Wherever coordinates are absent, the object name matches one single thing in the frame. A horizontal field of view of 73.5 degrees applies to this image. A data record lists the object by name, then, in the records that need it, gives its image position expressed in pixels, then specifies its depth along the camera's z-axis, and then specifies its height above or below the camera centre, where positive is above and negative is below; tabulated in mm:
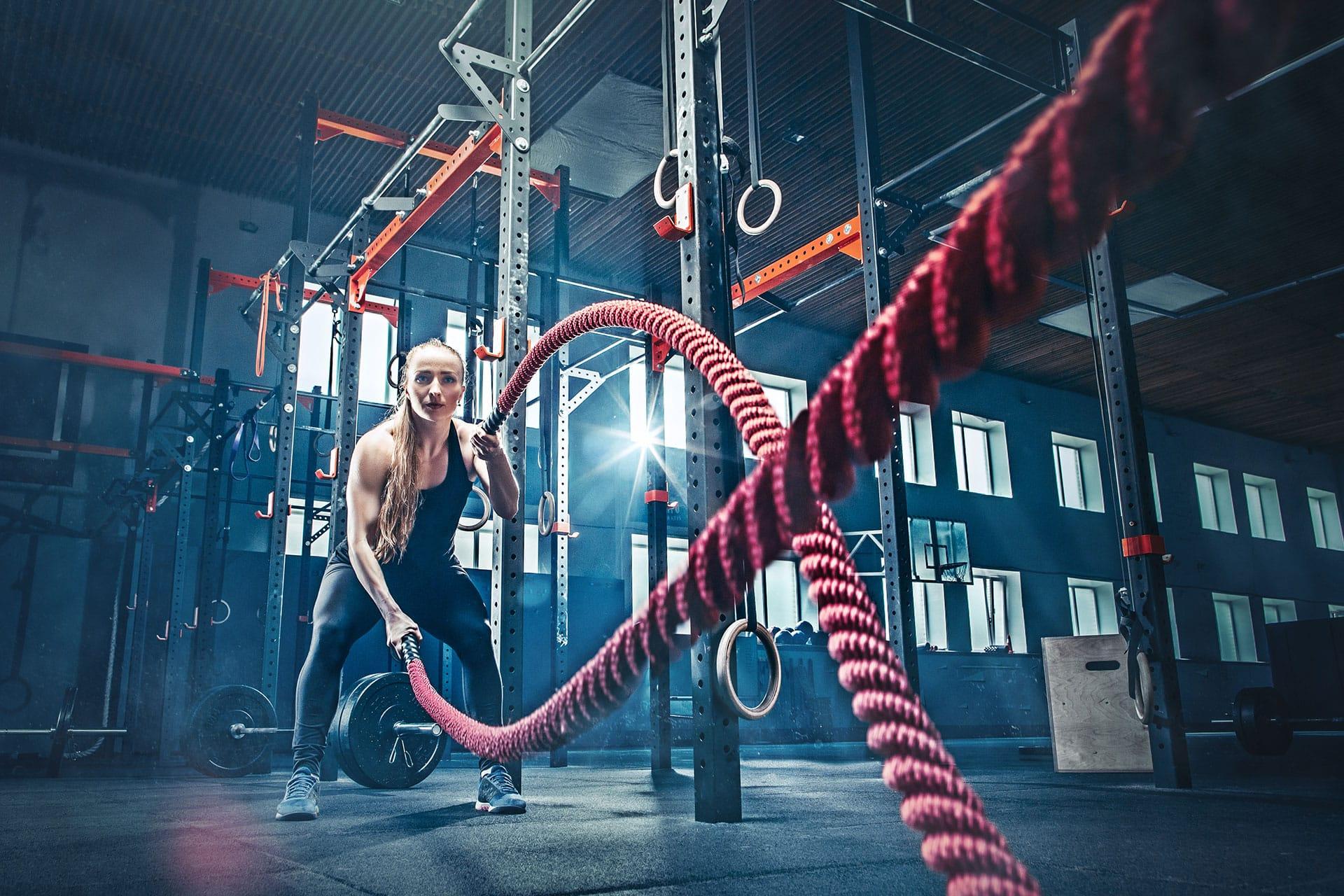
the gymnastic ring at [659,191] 2188 +1139
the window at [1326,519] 16891 +2335
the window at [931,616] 11055 +455
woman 2570 +331
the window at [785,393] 10961 +3176
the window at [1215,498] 14977 +2465
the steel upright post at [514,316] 2846 +1137
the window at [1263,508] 15758 +2383
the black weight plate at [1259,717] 4477 -346
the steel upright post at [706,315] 2178 +863
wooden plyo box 3783 -250
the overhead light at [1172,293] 9844 +3891
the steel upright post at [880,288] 3732 +1603
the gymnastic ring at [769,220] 2430 +1223
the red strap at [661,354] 4555 +1542
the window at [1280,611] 15461 +593
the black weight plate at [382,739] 2826 -227
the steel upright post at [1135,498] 3191 +554
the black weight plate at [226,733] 4531 -305
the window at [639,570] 9273 +924
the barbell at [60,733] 4977 -331
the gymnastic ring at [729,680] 1640 -38
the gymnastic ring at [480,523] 2777 +440
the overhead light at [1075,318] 10406 +3884
